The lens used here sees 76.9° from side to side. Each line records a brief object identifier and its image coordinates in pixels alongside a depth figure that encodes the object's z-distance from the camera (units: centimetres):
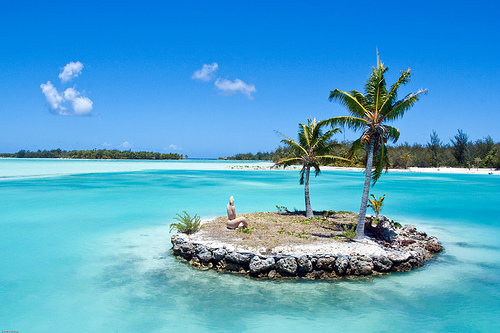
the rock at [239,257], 905
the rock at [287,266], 870
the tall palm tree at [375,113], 995
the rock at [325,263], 886
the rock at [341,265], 881
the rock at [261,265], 877
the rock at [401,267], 931
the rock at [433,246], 1140
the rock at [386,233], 1142
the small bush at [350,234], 1084
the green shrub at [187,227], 1180
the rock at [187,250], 1014
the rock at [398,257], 931
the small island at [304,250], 883
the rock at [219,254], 943
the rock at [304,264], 876
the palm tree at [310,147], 1434
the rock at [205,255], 962
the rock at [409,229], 1266
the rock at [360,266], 891
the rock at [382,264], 912
